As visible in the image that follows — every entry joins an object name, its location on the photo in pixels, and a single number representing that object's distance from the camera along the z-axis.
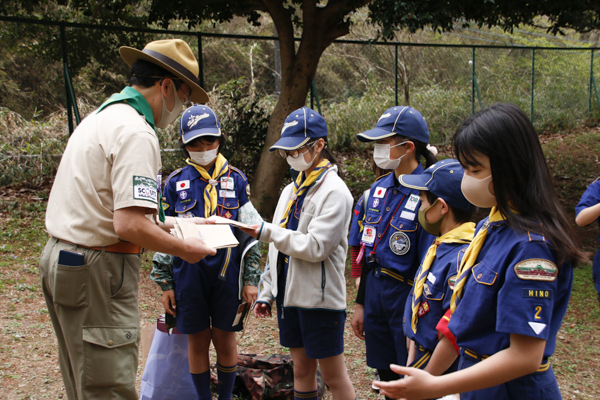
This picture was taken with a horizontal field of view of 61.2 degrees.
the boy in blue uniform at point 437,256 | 2.26
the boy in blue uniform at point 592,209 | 3.62
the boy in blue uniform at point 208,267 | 3.26
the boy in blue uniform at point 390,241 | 2.79
